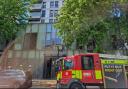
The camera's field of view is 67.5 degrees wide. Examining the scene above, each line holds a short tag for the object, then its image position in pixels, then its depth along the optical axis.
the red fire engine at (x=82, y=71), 5.53
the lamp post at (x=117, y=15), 8.45
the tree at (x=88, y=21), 8.27
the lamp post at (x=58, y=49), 11.46
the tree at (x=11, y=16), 9.47
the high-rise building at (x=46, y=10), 22.09
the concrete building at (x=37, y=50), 12.31
